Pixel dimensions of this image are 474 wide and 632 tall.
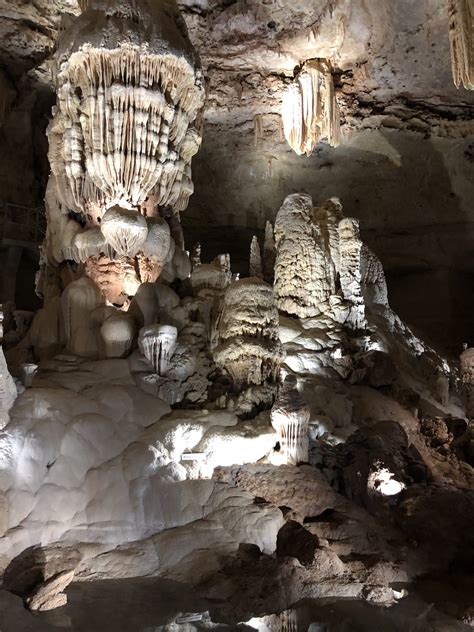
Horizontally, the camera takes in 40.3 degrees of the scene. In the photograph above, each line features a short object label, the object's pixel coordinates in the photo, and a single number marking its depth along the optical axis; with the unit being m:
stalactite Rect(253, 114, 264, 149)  15.44
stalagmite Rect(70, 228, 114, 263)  10.26
